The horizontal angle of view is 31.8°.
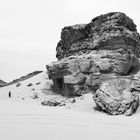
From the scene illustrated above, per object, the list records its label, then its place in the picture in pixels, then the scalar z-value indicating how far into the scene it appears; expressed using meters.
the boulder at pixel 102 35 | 21.69
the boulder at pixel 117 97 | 13.95
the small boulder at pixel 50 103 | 17.22
